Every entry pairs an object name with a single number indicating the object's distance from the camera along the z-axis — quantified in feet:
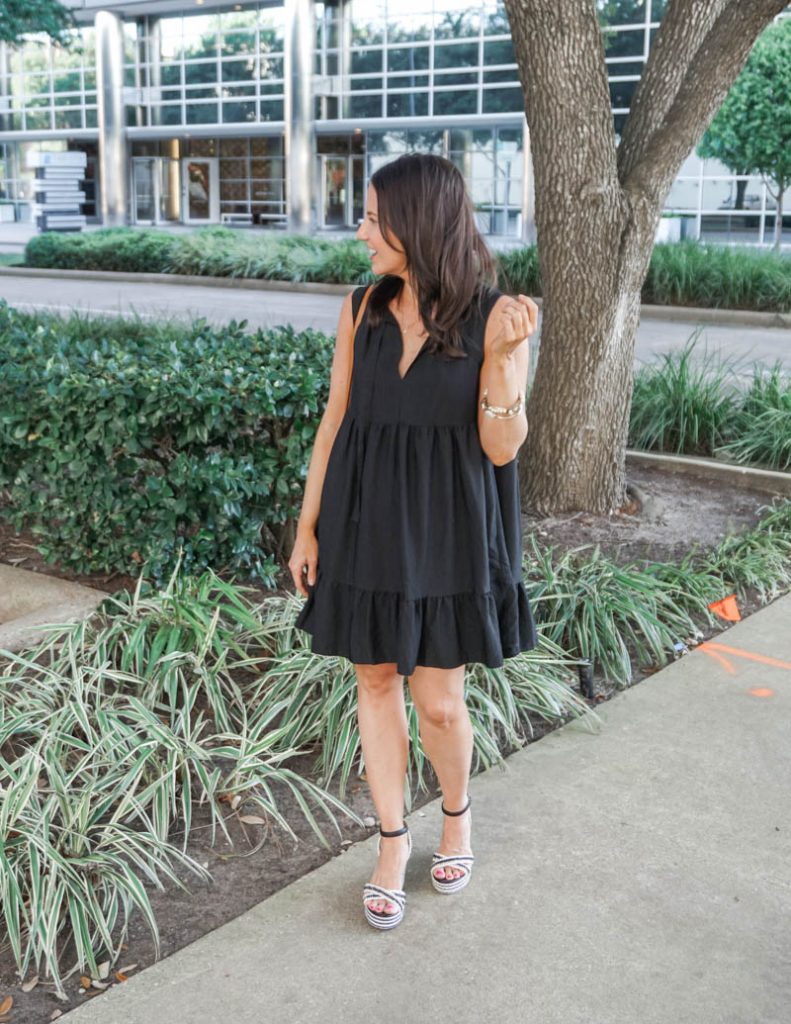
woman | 9.49
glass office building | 113.80
